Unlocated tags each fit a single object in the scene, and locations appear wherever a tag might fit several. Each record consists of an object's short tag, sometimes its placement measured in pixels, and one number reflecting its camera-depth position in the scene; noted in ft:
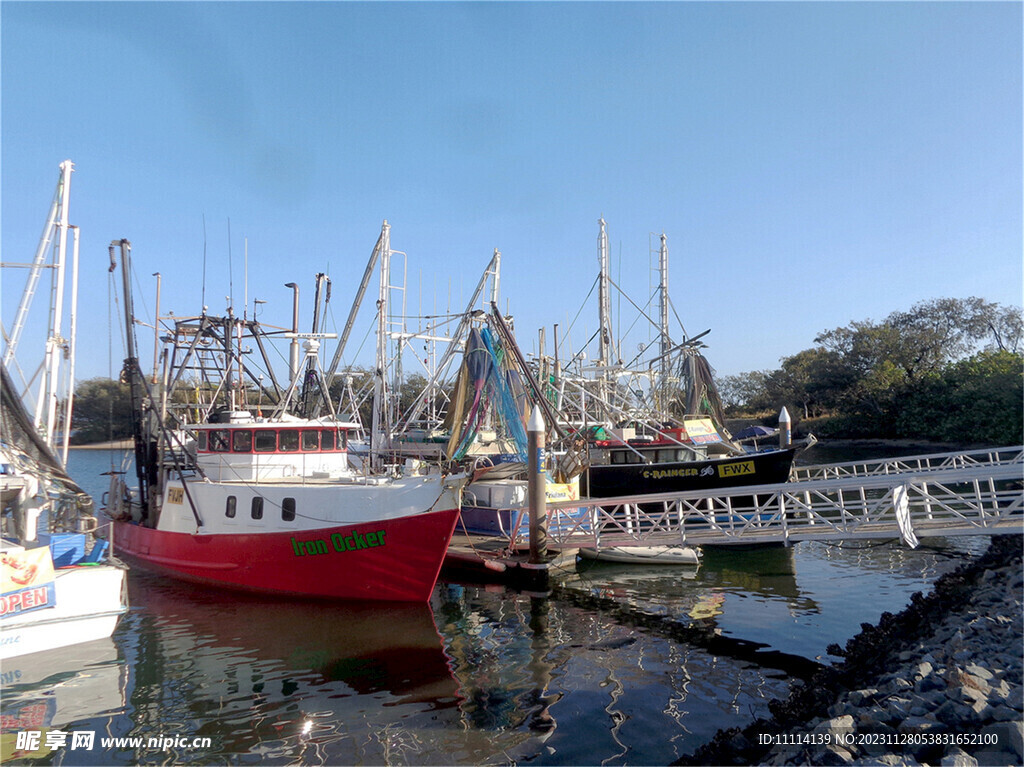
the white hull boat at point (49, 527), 37.50
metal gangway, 40.57
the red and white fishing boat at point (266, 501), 52.80
